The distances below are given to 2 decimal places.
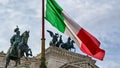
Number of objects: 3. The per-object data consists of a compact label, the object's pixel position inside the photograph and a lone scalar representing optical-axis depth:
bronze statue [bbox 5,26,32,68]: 23.81
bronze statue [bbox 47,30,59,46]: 54.15
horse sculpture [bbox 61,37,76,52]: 55.59
